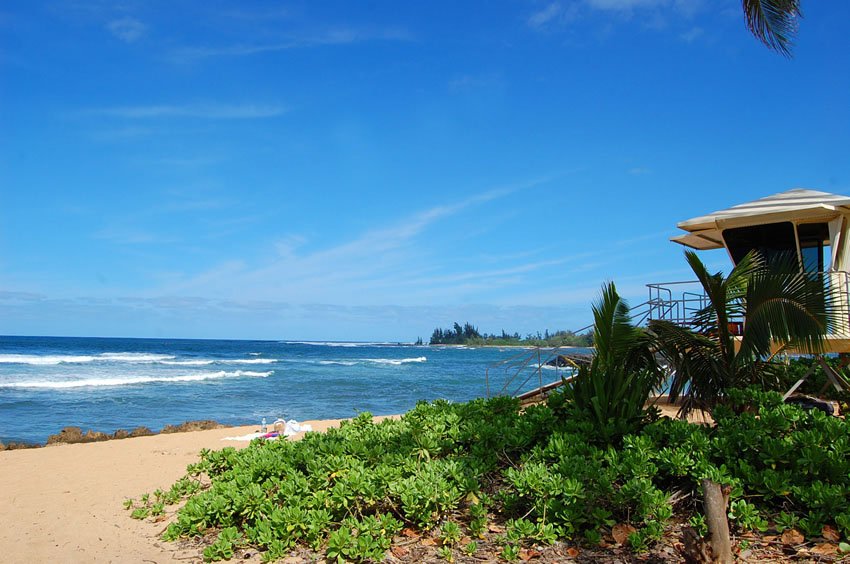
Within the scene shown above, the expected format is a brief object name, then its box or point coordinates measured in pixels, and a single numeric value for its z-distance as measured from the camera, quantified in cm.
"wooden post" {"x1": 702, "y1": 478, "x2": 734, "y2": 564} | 344
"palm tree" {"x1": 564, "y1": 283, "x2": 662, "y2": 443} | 567
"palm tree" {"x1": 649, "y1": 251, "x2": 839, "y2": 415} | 628
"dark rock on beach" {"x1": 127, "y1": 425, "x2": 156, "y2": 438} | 1458
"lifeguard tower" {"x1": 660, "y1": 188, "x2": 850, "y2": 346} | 1009
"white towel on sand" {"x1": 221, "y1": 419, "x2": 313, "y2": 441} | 1112
